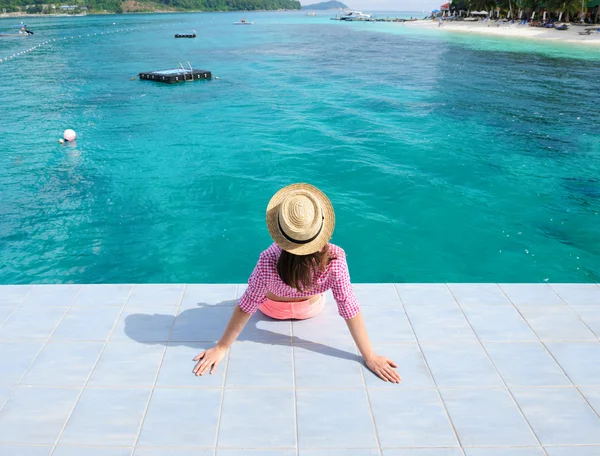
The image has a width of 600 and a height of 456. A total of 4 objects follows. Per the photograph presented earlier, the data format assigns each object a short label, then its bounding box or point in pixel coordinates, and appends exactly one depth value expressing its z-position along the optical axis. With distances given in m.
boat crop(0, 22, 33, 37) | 69.62
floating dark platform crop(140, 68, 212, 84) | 29.77
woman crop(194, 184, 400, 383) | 3.42
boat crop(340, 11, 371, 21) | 142.11
